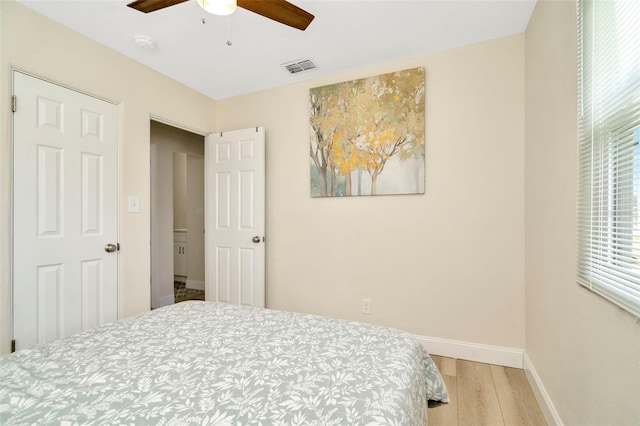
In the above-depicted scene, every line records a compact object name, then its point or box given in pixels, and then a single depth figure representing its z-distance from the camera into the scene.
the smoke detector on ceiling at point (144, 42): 2.14
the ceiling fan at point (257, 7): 1.31
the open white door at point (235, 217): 2.89
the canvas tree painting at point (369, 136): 2.38
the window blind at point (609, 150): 0.89
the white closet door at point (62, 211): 1.79
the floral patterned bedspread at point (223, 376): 0.79
